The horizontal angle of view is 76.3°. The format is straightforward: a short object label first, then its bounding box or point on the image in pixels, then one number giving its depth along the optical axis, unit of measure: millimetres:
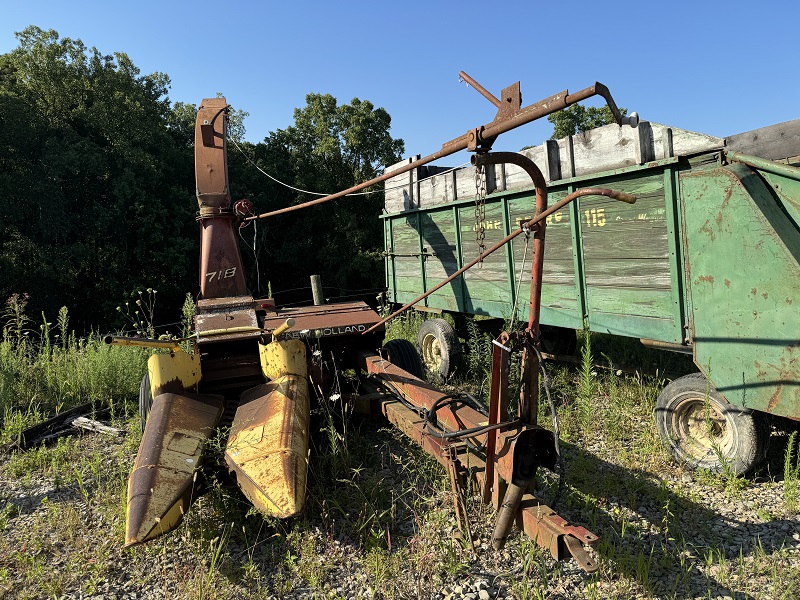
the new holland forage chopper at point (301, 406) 2393
